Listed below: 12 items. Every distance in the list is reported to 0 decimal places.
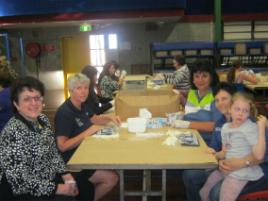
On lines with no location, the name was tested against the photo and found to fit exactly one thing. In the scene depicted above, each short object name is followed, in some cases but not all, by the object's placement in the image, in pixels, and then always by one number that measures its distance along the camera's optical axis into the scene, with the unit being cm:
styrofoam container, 208
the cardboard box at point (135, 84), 317
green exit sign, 771
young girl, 163
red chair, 164
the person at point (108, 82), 437
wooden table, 156
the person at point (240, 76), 456
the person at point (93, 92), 324
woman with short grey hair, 200
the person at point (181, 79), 464
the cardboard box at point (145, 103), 245
